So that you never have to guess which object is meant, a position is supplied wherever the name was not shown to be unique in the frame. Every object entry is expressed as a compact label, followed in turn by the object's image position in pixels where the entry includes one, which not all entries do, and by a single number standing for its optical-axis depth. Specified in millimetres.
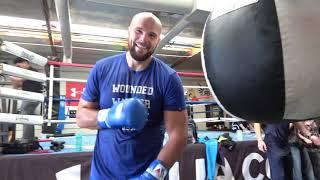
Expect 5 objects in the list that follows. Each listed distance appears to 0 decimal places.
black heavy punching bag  864
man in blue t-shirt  1236
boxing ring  1834
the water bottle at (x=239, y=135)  3325
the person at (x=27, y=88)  2706
